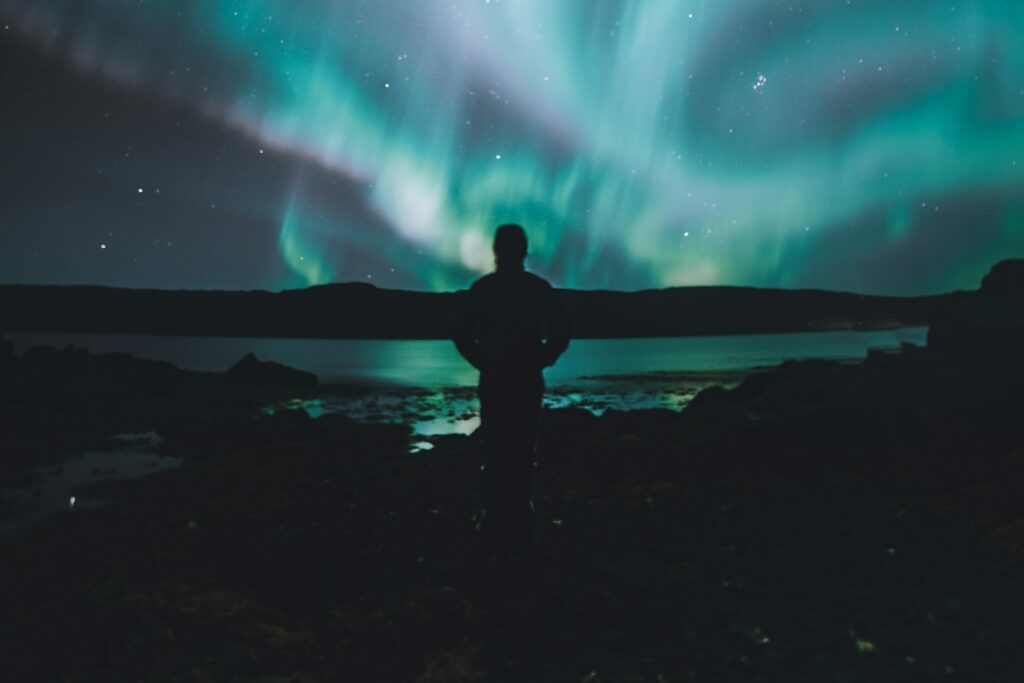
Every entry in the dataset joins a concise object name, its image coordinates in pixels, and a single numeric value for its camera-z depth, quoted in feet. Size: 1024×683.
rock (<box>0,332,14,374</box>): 93.09
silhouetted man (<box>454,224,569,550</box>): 21.66
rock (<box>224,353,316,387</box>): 135.33
